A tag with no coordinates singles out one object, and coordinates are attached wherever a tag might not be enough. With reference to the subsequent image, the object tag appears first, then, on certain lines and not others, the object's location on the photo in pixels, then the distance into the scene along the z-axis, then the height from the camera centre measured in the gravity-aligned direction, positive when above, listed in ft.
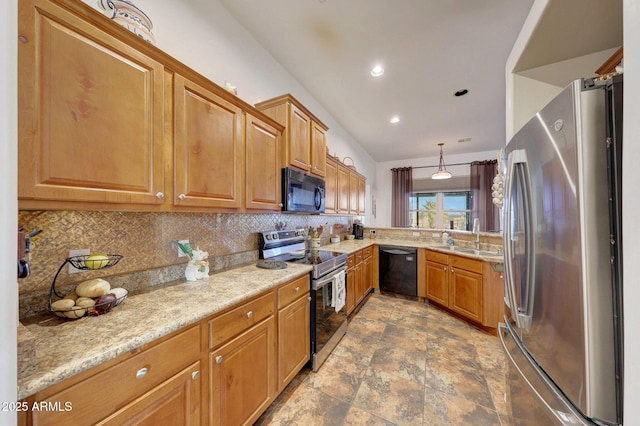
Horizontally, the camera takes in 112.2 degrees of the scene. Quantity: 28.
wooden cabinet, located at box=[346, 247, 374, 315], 9.08 -2.98
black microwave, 6.31 +0.72
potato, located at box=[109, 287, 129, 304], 3.24 -1.19
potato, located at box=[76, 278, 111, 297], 3.04 -1.04
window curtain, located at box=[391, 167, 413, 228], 19.75 +1.76
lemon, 3.13 -0.67
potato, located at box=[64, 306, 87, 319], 2.78 -1.26
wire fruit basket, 2.79 -1.18
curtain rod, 18.46 +4.26
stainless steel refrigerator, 2.17 -0.53
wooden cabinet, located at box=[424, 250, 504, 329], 8.20 -3.12
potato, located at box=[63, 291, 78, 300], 3.07 -1.16
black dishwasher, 11.41 -3.05
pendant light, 14.77 +2.66
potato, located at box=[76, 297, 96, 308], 2.90 -1.18
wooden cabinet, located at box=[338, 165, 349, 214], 10.93 +1.29
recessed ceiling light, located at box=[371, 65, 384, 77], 7.73 +5.27
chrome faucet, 10.28 -0.97
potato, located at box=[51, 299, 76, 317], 2.76 -1.16
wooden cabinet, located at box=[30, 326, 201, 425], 2.03 -1.94
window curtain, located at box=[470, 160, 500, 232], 17.04 +1.54
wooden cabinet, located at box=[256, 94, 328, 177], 6.41 +2.68
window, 18.69 +0.35
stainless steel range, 6.00 -2.14
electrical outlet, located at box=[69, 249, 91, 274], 3.33 -0.60
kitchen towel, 6.89 -2.61
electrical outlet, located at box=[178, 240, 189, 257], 4.73 -0.81
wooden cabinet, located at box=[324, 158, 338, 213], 9.65 +1.28
